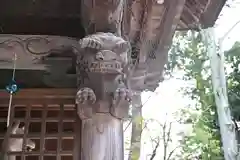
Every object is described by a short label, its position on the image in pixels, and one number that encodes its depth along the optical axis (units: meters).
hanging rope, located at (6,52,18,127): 2.48
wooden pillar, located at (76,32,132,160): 2.17
